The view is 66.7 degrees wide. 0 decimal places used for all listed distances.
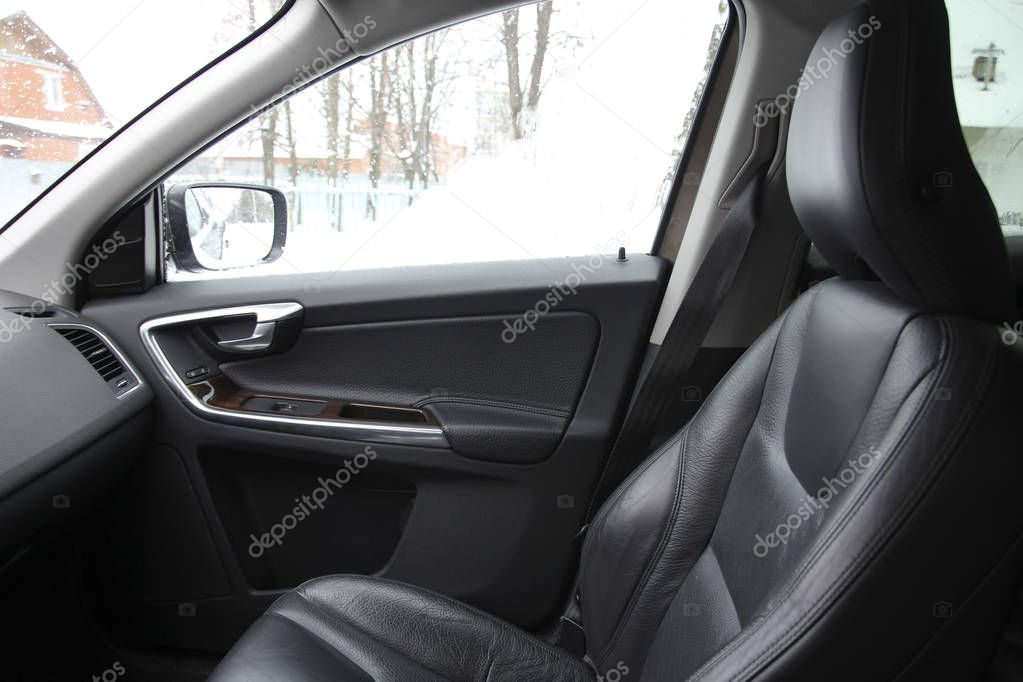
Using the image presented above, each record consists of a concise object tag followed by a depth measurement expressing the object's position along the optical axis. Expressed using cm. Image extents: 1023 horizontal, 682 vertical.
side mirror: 182
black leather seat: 77
